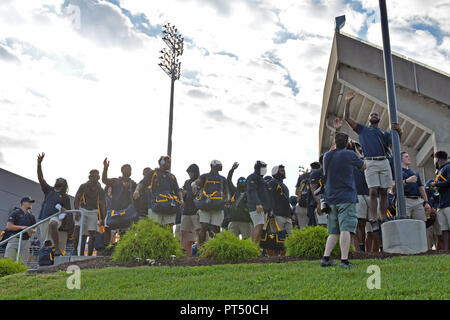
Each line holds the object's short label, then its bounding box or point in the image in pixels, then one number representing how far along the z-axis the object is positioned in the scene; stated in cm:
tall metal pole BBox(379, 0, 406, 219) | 787
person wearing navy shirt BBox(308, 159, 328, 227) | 868
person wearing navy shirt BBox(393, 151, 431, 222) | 874
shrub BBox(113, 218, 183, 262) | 820
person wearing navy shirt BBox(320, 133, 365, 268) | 635
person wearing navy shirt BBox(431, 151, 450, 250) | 859
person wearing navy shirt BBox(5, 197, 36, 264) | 1105
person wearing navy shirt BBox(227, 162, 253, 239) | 1003
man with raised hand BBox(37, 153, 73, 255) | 1012
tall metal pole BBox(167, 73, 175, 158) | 1975
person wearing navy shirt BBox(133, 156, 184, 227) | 937
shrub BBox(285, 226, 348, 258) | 776
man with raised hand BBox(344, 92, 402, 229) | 806
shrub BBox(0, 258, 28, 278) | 914
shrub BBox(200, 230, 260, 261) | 790
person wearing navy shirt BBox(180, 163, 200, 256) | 1045
